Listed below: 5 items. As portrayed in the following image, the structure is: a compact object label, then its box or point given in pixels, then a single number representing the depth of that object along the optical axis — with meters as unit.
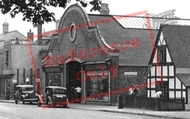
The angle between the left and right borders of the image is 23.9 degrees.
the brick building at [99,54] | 40.31
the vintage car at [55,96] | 39.75
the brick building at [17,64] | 62.22
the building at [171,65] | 33.78
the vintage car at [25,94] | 48.38
